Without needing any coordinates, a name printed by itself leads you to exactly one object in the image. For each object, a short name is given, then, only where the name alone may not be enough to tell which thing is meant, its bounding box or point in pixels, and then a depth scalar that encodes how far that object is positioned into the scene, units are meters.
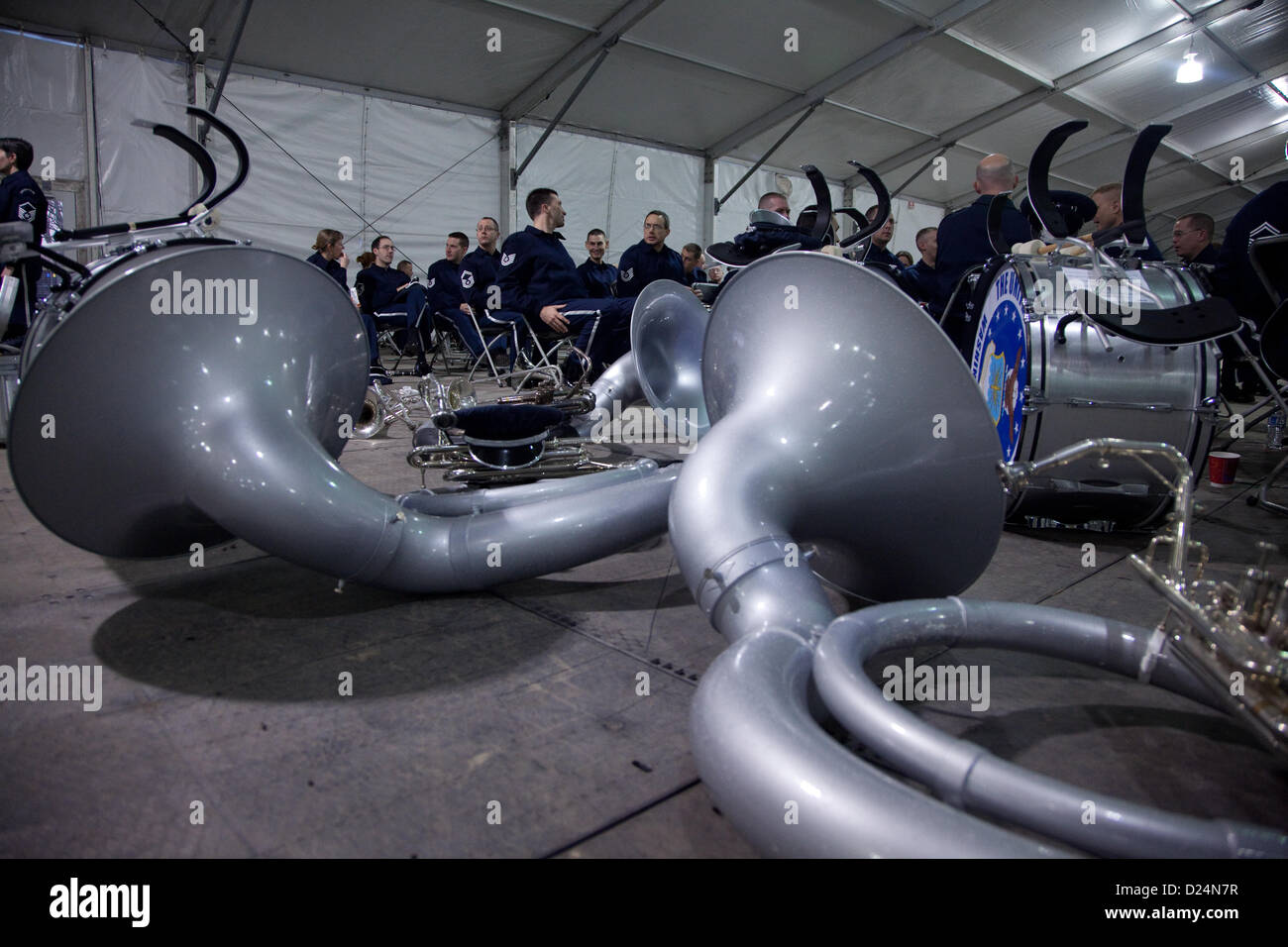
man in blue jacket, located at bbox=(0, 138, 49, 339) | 4.04
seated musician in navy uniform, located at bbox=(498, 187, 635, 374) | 4.88
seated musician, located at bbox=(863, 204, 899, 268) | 5.43
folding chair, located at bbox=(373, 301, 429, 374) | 8.06
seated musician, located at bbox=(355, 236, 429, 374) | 7.93
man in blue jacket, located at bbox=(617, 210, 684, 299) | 5.98
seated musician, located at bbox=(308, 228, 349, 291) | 6.92
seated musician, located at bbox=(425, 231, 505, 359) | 6.94
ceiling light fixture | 9.56
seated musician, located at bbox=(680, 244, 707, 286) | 8.03
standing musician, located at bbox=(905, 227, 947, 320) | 4.95
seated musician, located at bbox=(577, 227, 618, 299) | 6.25
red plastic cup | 3.36
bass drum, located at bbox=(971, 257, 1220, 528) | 2.41
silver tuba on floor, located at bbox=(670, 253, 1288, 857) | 0.82
